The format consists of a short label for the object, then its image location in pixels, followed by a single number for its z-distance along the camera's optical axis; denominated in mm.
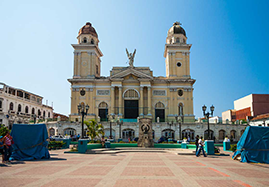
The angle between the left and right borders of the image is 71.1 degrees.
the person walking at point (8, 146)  10992
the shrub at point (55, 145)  19308
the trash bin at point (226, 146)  19945
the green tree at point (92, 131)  22414
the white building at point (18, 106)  39375
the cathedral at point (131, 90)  39118
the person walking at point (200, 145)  14442
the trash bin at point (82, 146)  16410
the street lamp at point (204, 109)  19014
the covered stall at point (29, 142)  12375
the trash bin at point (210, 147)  15827
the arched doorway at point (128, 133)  35222
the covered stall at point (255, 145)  11920
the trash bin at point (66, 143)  21901
